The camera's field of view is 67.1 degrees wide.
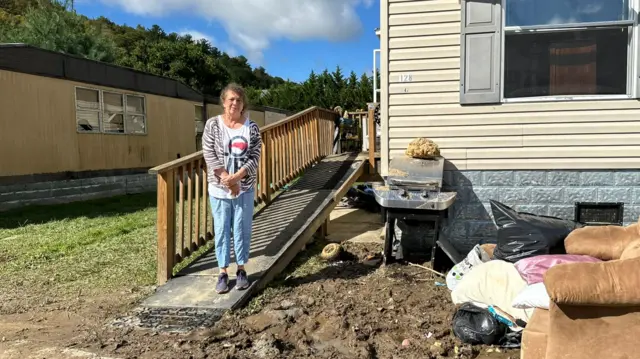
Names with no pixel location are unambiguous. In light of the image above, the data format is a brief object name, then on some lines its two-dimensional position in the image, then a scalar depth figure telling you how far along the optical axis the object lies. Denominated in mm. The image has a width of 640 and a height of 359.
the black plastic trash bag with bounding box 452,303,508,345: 2861
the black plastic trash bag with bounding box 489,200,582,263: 3514
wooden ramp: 3652
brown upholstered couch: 2104
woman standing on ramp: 3666
